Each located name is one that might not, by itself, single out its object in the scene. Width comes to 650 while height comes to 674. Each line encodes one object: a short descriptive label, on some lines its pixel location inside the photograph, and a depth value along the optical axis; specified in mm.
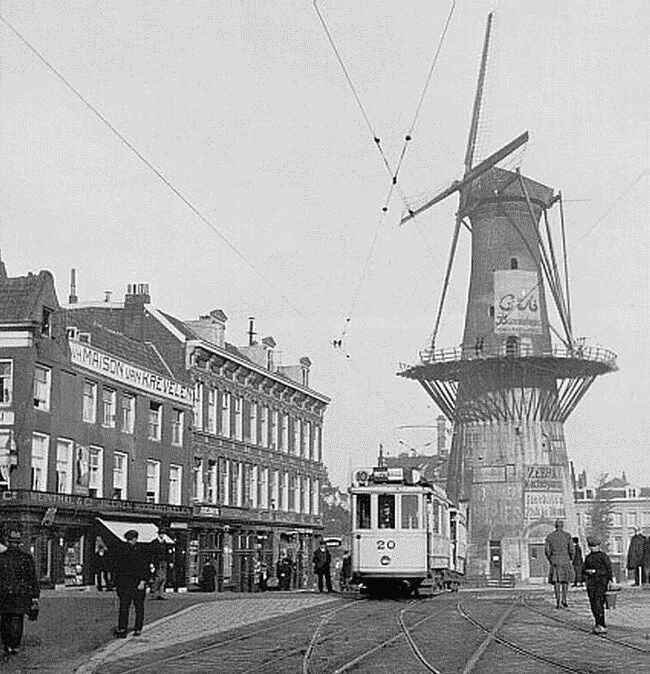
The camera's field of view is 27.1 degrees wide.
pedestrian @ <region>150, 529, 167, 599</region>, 31003
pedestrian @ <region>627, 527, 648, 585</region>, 36062
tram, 33594
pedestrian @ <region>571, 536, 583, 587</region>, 28941
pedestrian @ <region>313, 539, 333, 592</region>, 37375
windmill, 70750
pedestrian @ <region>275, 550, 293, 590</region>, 50416
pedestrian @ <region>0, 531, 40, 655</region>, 15789
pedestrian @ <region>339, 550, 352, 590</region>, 36694
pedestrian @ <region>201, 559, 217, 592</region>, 51625
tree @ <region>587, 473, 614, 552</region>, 92625
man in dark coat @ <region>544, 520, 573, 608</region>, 25719
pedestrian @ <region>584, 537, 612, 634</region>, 20016
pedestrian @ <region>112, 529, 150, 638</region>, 18312
